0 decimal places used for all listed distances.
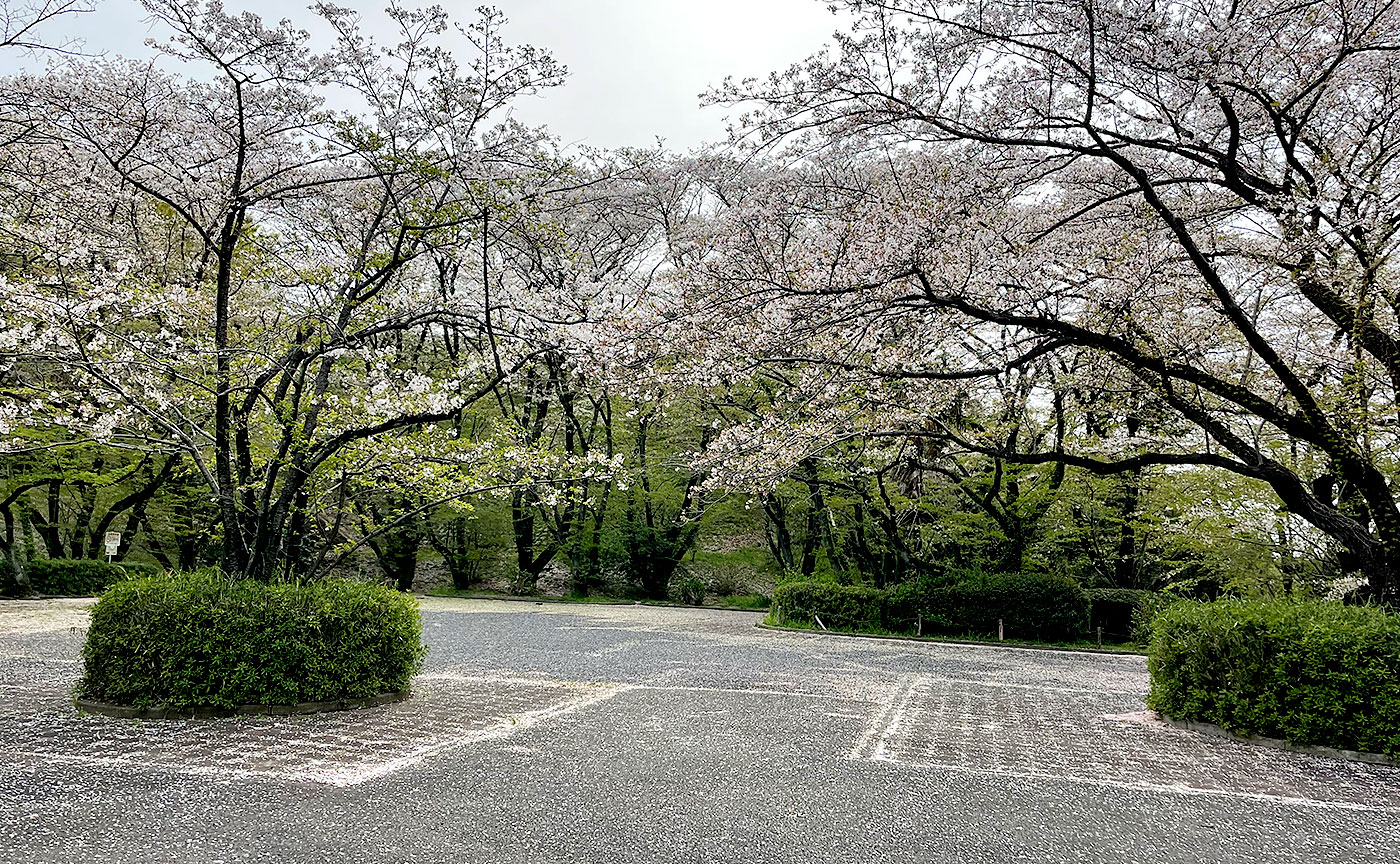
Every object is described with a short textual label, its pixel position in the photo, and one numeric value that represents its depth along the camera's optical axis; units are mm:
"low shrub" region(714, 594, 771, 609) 20500
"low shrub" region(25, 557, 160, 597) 15375
